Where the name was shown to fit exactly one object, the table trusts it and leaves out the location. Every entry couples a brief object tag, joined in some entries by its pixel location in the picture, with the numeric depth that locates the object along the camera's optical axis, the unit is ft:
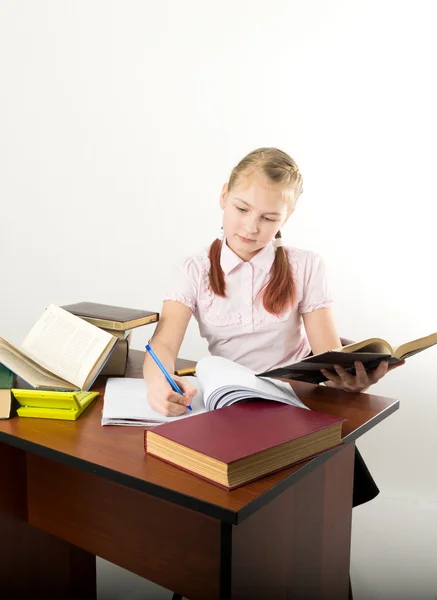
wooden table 3.38
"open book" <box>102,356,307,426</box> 4.09
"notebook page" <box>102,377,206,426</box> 4.11
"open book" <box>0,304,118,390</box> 4.66
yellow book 4.25
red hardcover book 3.24
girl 5.75
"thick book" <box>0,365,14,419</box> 4.25
